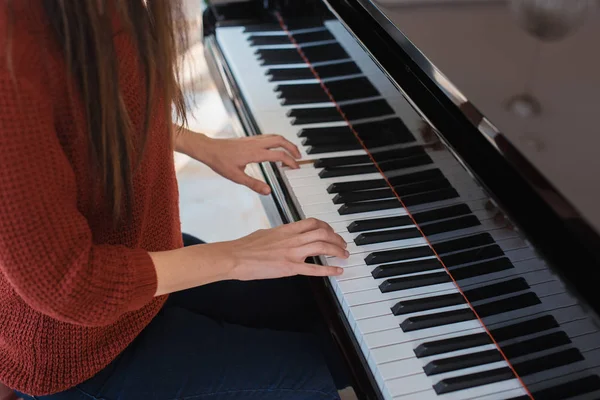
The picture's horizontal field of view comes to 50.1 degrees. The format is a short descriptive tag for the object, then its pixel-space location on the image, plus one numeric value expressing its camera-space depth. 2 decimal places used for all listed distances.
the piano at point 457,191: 0.86
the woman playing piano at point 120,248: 0.80
